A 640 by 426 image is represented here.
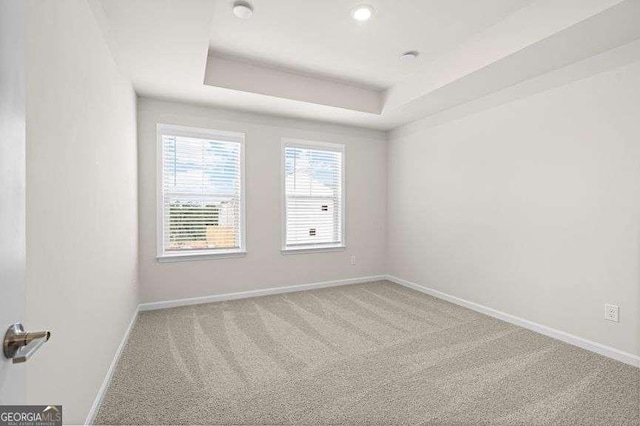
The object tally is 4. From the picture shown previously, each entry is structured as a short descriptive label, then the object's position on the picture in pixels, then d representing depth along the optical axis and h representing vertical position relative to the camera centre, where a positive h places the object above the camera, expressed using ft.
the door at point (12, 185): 1.96 +0.18
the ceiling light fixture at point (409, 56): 9.88 +5.22
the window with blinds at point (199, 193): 11.62 +0.73
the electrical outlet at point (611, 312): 7.79 -2.66
